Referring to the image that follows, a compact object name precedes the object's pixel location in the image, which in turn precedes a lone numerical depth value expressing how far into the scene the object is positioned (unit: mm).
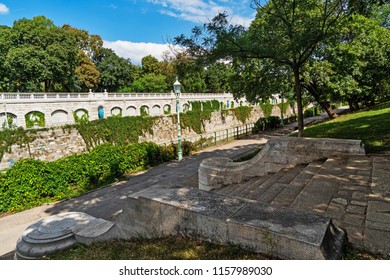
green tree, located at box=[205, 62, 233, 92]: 56534
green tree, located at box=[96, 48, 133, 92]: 49031
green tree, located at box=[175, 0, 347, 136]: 7617
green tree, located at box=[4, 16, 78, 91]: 32250
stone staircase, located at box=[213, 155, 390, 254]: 3164
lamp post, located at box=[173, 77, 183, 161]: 14961
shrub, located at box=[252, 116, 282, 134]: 26016
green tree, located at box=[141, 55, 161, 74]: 58562
